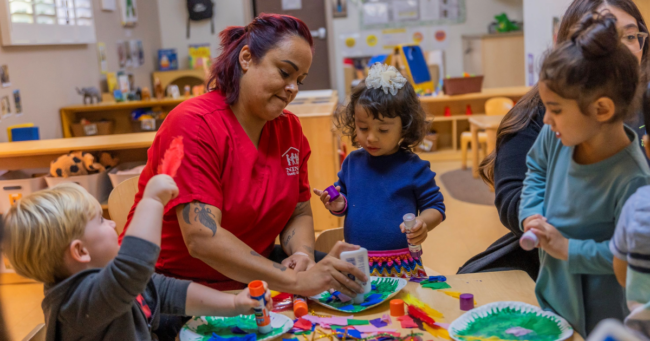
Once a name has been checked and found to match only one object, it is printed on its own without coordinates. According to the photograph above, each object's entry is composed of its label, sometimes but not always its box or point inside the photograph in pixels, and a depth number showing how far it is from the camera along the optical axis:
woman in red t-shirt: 1.36
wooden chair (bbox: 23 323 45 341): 1.34
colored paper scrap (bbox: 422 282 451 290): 1.33
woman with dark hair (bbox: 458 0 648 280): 1.38
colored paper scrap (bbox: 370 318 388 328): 1.17
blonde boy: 0.99
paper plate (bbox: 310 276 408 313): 1.24
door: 7.51
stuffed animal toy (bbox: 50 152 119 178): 3.09
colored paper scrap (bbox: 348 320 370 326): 1.18
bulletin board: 7.38
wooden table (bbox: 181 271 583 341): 1.22
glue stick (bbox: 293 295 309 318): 1.23
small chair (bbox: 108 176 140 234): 1.88
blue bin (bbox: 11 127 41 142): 3.53
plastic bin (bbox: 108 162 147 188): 3.11
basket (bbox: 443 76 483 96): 5.48
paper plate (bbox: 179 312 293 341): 1.14
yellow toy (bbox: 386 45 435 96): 5.16
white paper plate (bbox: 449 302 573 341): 1.07
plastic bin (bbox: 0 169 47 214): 3.07
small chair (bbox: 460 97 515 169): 5.04
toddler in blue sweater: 1.65
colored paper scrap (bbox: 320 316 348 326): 1.19
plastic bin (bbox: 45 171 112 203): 3.08
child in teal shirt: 0.94
